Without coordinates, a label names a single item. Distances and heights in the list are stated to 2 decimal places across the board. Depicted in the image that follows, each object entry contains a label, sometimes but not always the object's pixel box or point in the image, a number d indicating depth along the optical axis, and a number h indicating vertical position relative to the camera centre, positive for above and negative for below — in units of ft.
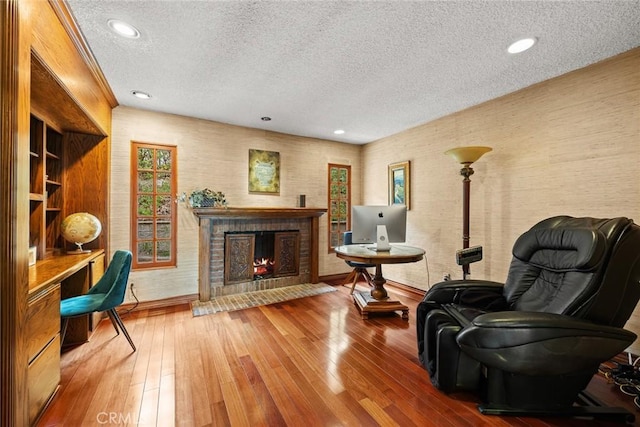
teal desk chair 7.04 -2.48
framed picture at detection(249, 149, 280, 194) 13.60 +2.17
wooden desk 4.99 -2.39
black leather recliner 4.70 -2.15
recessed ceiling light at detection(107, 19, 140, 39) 5.98 +4.27
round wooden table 9.05 -1.63
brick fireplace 11.98 -1.69
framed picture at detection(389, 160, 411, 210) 13.79 +1.62
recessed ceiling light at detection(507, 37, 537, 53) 6.50 +4.27
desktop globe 8.53 -0.53
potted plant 11.75 +0.62
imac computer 10.46 -0.41
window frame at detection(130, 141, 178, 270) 11.04 +0.16
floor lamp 9.43 +1.67
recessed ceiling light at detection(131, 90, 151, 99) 9.51 +4.31
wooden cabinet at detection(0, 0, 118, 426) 3.92 +1.68
